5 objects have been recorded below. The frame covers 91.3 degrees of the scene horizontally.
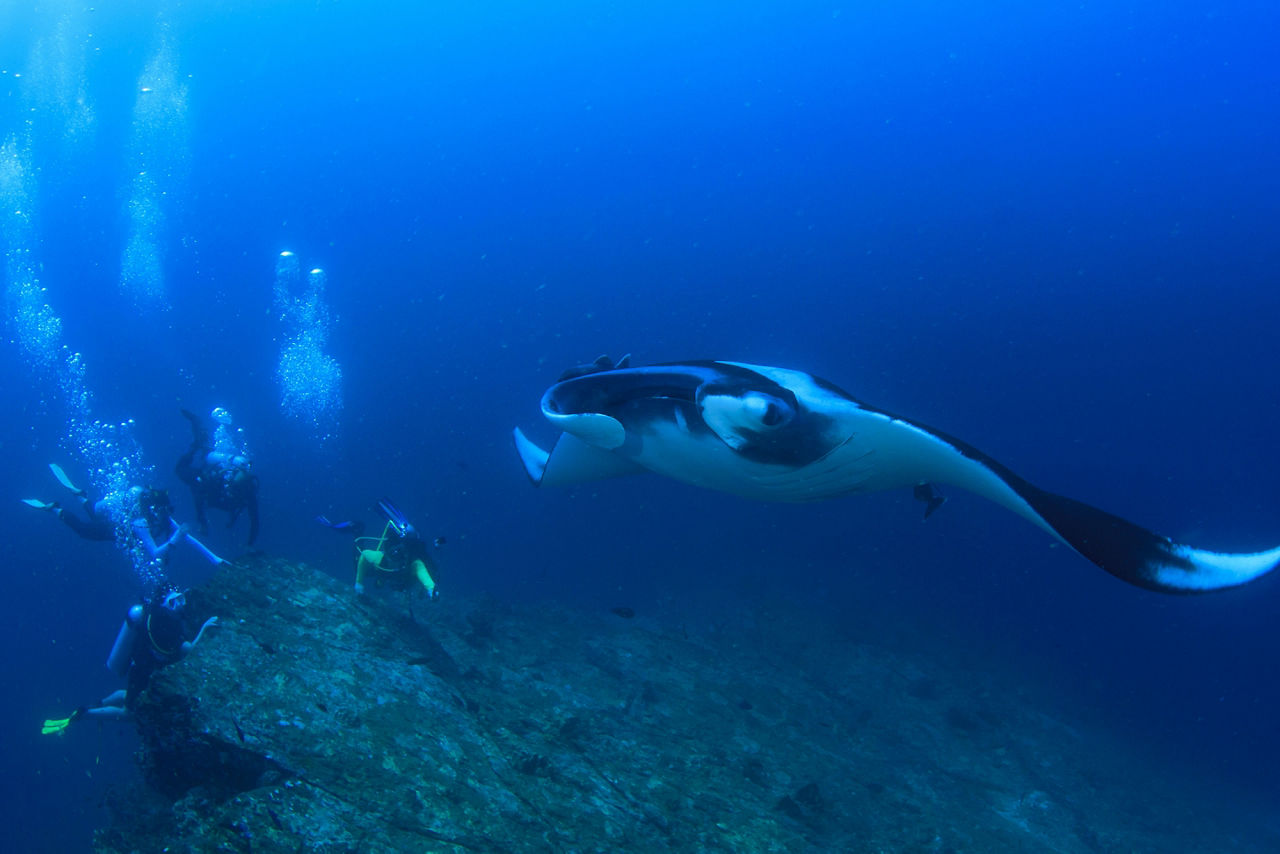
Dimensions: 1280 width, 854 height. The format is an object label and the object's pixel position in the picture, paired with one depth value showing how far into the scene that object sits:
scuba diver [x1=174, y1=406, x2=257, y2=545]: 9.98
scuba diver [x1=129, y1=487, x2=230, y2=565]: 8.52
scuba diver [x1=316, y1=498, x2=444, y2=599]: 7.11
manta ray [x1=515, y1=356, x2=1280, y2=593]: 2.03
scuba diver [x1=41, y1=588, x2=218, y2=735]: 6.10
